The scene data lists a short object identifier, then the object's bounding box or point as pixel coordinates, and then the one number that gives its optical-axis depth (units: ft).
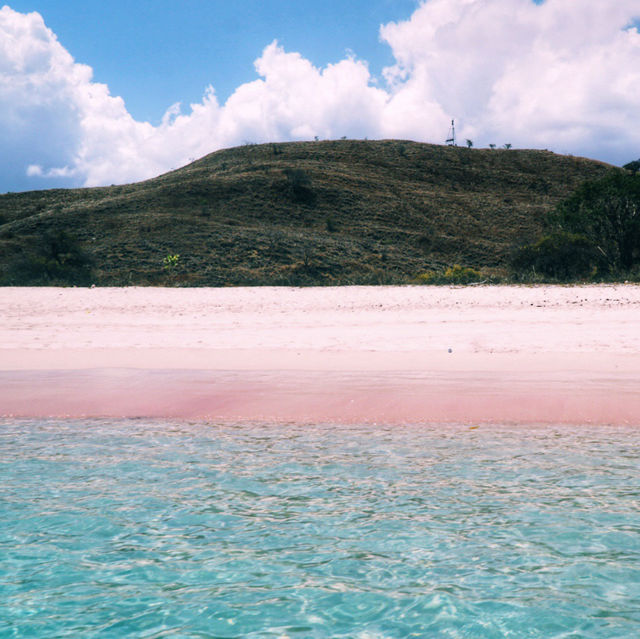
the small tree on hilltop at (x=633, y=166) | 187.52
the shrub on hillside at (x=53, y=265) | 102.53
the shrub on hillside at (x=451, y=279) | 87.45
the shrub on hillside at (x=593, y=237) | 101.24
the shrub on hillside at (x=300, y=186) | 213.87
